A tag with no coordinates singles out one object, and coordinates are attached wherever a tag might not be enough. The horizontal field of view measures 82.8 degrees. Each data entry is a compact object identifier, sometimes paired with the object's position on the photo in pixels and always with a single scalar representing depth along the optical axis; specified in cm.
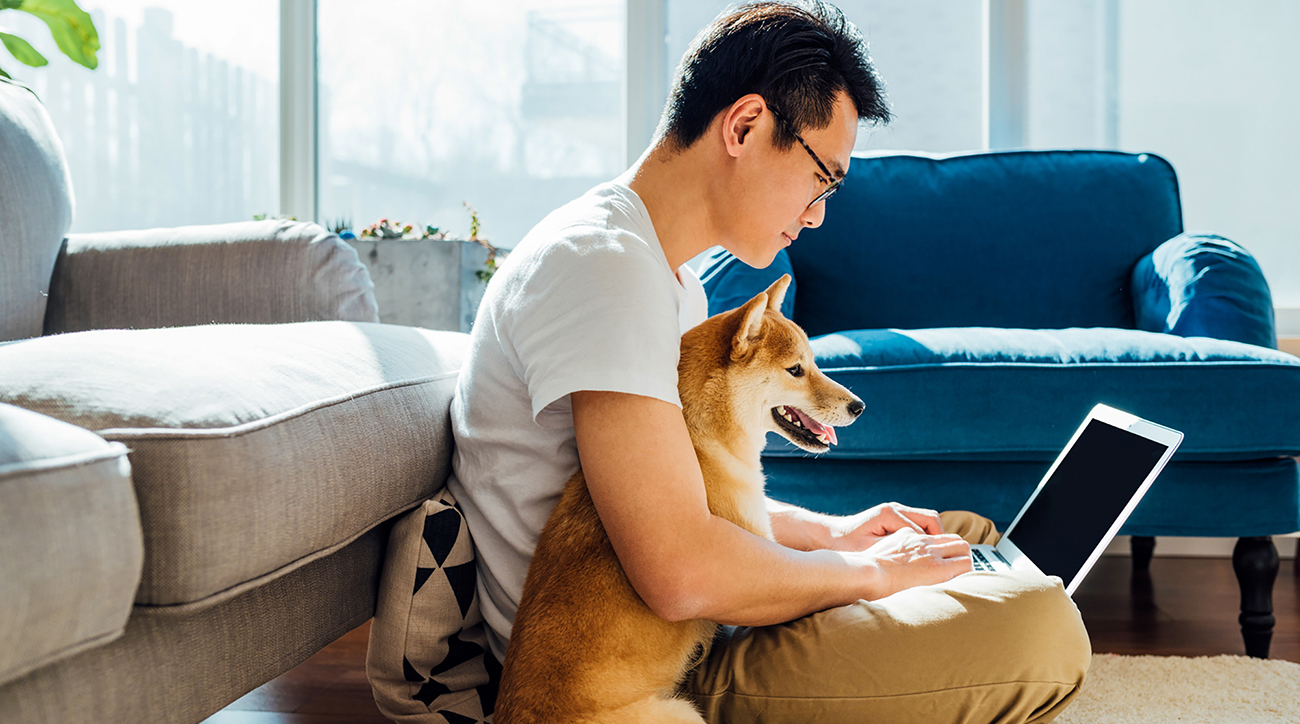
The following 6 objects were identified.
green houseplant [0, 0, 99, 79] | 126
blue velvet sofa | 142
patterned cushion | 84
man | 70
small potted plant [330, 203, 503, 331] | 262
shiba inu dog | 69
